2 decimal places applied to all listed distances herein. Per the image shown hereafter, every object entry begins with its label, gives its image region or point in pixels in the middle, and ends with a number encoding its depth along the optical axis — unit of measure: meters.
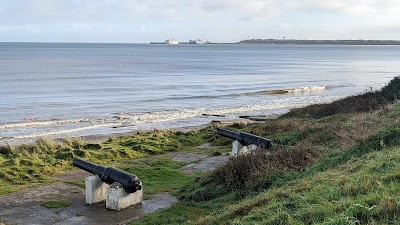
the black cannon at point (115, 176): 11.40
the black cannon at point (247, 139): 14.66
